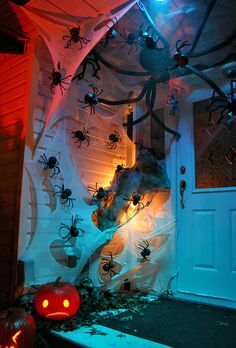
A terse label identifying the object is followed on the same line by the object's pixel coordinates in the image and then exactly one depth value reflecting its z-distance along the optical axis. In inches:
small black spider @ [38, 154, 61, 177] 112.7
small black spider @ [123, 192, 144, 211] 129.6
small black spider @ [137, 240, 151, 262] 134.3
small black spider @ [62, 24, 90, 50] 99.7
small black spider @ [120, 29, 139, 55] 117.6
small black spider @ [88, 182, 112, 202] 127.6
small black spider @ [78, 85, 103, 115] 124.4
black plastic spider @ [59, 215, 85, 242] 114.0
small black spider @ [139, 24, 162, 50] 101.8
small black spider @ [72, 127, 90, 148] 127.1
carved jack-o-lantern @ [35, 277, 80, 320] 91.7
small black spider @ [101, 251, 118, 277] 126.0
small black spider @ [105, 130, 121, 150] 144.8
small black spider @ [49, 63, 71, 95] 105.8
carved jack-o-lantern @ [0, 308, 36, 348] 79.2
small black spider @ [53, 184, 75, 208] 115.9
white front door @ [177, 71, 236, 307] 121.8
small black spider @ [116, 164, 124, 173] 142.2
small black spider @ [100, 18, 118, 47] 109.3
